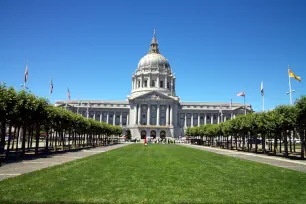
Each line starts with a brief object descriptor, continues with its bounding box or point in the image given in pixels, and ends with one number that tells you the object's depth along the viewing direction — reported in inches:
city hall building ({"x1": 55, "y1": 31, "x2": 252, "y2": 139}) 5472.4
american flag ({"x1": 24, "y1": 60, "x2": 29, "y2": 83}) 1759.1
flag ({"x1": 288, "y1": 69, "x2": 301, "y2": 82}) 1825.9
